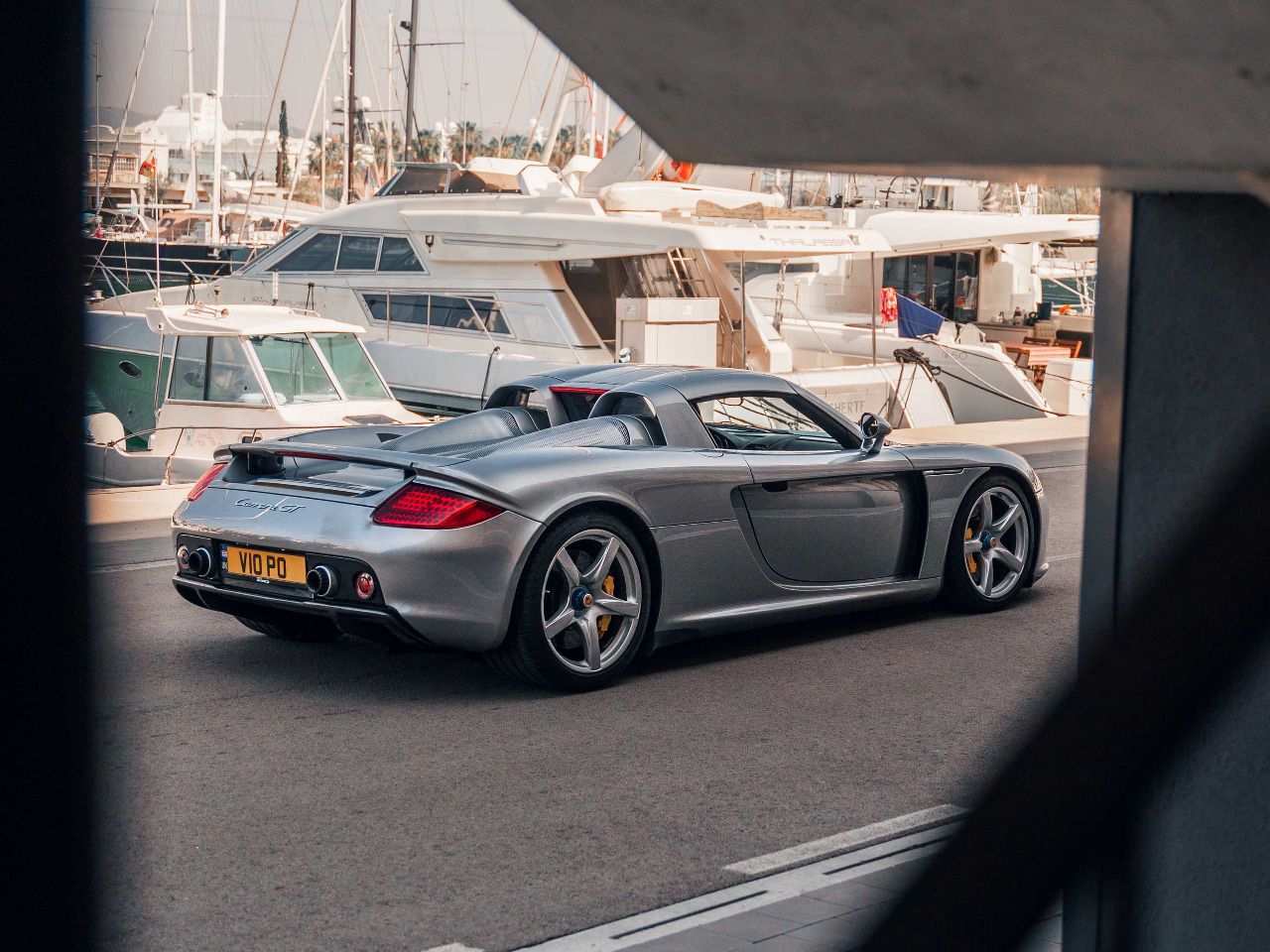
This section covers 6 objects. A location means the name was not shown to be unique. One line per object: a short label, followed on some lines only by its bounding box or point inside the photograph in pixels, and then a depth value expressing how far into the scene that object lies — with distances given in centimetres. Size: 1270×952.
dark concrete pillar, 200
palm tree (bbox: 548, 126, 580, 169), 3362
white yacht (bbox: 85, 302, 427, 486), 1445
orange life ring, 2169
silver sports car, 605
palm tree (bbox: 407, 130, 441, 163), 3276
